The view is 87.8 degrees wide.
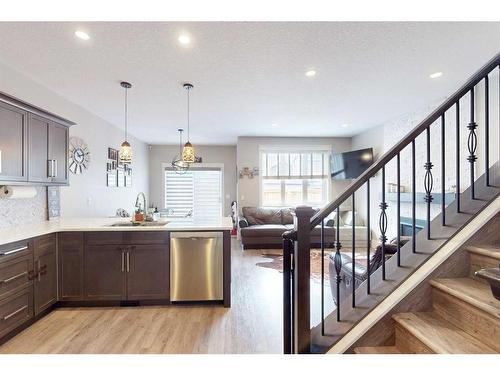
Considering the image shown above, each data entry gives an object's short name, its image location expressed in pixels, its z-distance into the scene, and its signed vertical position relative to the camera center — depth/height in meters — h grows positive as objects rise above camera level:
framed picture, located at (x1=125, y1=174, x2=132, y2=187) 6.13 +0.15
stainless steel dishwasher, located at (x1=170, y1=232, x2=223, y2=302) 2.89 -0.89
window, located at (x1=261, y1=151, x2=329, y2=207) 7.04 +0.19
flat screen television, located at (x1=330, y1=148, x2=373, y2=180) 5.94 +0.55
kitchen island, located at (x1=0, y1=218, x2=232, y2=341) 2.85 -0.87
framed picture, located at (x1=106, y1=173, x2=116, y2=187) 5.21 +0.14
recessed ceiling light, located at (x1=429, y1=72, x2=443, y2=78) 3.17 +1.38
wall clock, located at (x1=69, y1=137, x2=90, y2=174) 4.04 +0.51
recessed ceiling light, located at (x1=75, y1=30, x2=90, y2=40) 2.27 +1.35
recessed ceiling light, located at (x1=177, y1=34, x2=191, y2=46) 2.35 +1.36
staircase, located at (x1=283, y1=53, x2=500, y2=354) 1.25 -0.55
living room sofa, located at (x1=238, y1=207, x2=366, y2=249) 5.73 -0.96
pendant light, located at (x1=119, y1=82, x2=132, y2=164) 3.23 +0.42
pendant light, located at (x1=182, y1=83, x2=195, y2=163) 3.50 +0.45
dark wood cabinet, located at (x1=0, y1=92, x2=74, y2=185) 2.45 +0.45
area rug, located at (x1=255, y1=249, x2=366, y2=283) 3.95 -1.38
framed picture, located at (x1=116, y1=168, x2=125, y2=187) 5.67 +0.19
